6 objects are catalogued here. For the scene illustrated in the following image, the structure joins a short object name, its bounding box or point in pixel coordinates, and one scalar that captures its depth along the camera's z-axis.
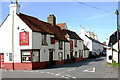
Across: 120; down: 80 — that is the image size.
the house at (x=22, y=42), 21.94
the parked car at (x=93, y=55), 47.65
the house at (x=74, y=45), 35.09
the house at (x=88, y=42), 55.88
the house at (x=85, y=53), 43.70
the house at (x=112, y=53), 27.11
